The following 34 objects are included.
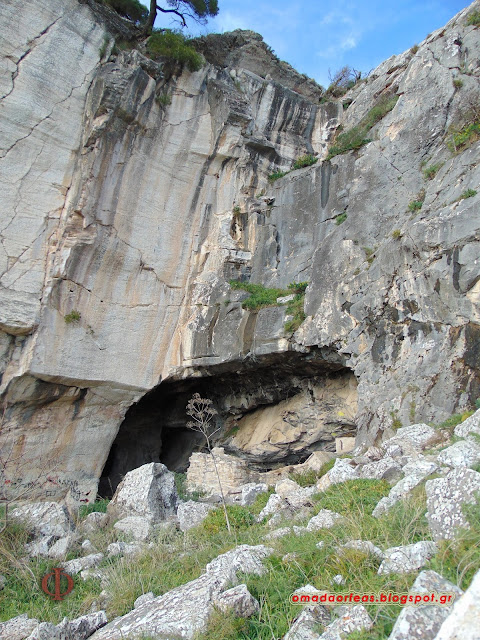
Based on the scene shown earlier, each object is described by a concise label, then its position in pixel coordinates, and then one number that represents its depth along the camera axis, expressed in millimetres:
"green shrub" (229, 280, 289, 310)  11914
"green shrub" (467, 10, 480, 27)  11359
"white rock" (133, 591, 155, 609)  4070
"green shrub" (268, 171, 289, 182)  14469
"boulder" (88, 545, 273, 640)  3277
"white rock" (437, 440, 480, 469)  4290
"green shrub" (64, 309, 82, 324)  11852
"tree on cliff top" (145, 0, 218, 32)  16406
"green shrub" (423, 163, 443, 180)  10152
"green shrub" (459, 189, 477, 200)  8250
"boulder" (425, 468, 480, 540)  3111
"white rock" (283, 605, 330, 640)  2701
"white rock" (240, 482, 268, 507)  8062
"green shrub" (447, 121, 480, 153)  9562
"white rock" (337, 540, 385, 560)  3240
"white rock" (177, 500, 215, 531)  6555
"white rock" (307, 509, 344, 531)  4359
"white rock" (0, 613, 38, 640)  4047
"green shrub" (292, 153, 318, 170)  14211
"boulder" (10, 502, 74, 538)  6656
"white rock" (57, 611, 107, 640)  3771
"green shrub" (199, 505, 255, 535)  6055
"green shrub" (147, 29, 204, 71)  13969
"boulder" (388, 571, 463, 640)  2074
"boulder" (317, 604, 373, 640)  2492
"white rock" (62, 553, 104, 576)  5406
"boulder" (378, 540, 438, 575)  2914
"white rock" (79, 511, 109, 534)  6922
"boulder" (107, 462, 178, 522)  7391
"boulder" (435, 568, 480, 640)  1663
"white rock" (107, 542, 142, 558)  5671
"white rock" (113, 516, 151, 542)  6387
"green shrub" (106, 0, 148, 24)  15984
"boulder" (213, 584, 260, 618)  3115
